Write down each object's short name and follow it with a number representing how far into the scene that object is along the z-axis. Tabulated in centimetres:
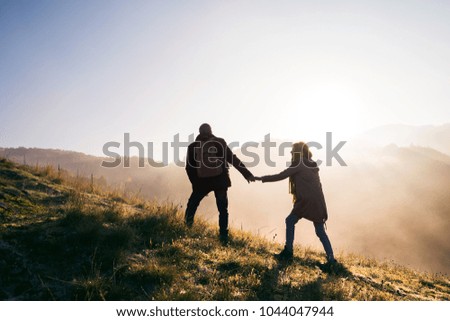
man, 737
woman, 668
